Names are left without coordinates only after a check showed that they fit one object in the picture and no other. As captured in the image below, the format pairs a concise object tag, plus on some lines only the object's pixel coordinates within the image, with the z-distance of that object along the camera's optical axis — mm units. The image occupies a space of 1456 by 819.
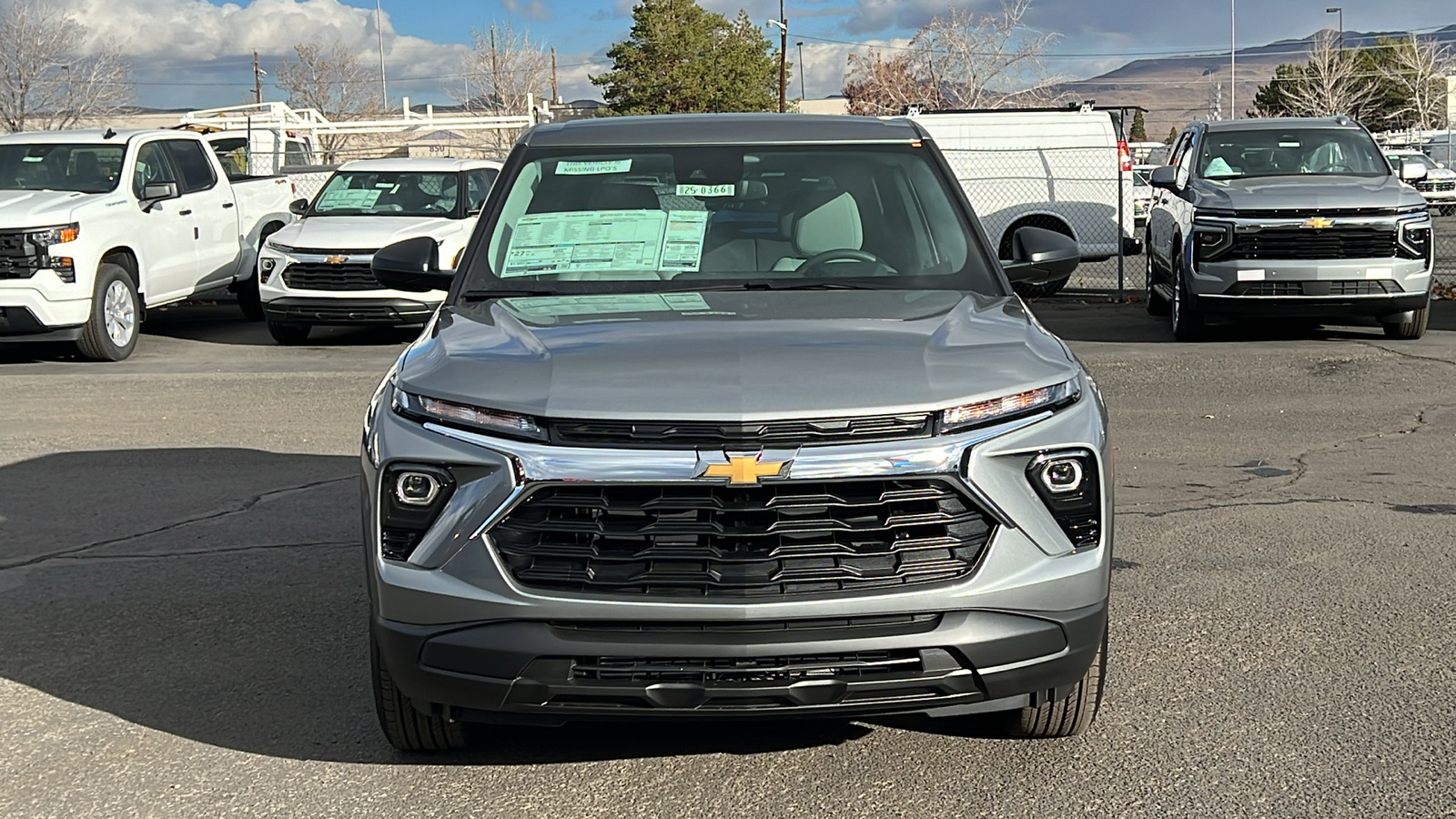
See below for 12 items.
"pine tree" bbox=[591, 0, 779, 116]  60594
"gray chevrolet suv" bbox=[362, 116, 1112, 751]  3488
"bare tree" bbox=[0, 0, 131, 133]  43062
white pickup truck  13148
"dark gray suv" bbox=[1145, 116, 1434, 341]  13008
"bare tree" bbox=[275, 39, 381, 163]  79625
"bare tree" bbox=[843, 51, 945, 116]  74125
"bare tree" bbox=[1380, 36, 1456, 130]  76138
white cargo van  19094
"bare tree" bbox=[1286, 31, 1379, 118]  77688
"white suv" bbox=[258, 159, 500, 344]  14375
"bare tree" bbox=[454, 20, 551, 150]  71000
